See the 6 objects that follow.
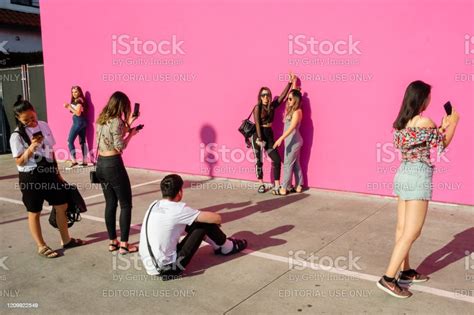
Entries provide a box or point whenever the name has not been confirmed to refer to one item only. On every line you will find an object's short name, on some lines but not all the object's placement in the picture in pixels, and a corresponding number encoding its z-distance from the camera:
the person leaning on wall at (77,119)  10.47
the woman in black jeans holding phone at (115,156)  4.96
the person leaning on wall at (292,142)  7.46
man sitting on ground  4.42
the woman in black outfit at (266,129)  7.66
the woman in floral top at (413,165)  3.83
